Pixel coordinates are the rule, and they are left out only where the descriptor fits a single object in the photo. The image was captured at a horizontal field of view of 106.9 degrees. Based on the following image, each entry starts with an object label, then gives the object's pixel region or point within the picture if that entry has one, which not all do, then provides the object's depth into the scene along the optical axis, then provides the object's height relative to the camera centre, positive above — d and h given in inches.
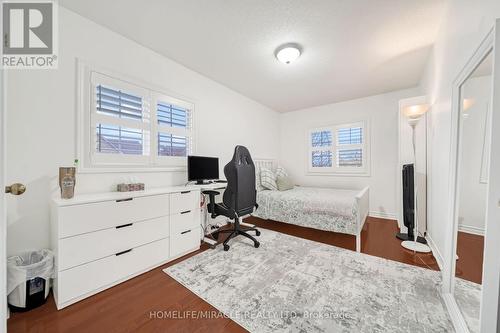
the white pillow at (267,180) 148.7 -13.5
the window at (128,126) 75.5 +16.8
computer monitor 104.7 -3.7
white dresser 56.6 -27.9
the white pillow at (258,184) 149.8 -17.1
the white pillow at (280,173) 157.8 -8.3
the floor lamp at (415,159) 91.5 +4.2
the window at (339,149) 161.2 +14.6
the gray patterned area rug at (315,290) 51.3 -43.6
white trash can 52.7 -36.2
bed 97.0 -26.4
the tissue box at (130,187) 79.8 -11.8
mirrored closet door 43.6 -5.0
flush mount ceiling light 91.0 +55.9
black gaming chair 92.0 -15.4
